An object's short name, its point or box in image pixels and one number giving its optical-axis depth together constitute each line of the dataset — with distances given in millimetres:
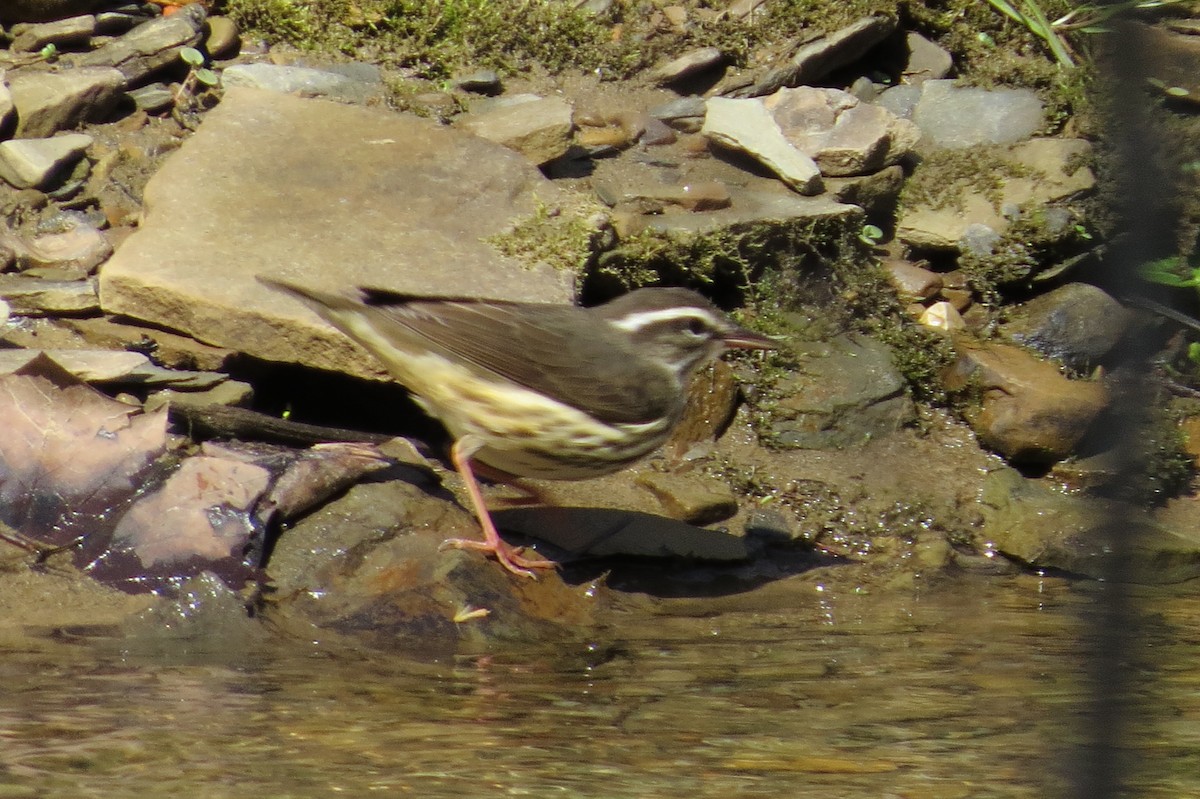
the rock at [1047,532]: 13906
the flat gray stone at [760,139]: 16906
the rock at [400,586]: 10836
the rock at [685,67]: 18500
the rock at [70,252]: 14711
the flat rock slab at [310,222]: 13258
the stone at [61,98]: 15906
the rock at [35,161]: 15328
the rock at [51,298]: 14078
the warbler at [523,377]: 12172
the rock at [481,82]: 17687
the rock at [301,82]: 16969
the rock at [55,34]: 16906
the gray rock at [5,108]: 15578
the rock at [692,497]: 14133
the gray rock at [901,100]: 18859
